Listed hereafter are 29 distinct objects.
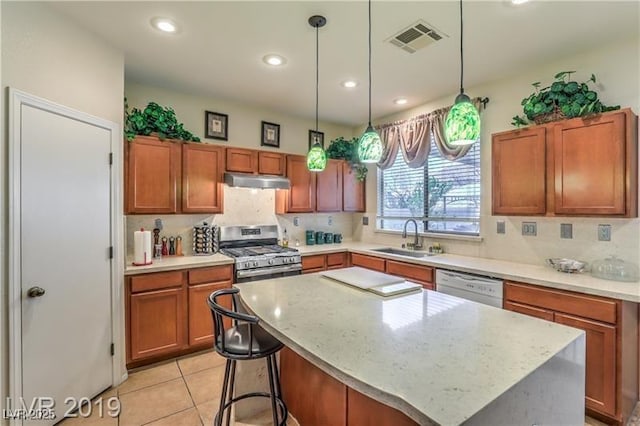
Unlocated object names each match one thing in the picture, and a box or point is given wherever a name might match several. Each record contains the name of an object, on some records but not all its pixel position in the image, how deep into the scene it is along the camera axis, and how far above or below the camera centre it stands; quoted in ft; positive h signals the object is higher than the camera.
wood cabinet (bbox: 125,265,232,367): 8.96 -3.10
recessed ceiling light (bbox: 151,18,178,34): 7.25 +4.57
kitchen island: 3.01 -1.78
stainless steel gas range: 10.82 -1.55
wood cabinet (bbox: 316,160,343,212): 14.38 +1.17
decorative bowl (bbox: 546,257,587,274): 8.29 -1.46
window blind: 11.55 +0.77
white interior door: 6.37 -1.03
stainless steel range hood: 11.34 +1.22
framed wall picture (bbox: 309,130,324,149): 15.30 +3.82
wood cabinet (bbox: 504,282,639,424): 6.69 -3.04
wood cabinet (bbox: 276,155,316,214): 13.50 +0.96
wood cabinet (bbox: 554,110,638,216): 7.29 +1.19
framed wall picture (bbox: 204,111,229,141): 12.28 +3.56
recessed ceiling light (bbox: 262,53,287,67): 8.95 +4.58
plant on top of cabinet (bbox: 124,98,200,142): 9.59 +2.89
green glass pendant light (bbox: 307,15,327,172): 7.98 +1.42
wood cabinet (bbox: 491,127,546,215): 8.68 +1.21
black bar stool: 5.26 -2.40
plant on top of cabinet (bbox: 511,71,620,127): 7.91 +3.03
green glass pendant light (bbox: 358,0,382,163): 6.72 +1.47
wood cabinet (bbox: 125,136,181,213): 9.56 +1.21
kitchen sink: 12.61 -1.70
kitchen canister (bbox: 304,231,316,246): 14.66 -1.24
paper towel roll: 9.39 -1.08
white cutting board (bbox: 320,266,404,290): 6.85 -1.59
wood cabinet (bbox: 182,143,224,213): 10.72 +1.25
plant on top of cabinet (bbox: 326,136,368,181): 15.19 +3.01
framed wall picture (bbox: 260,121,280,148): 13.78 +3.58
